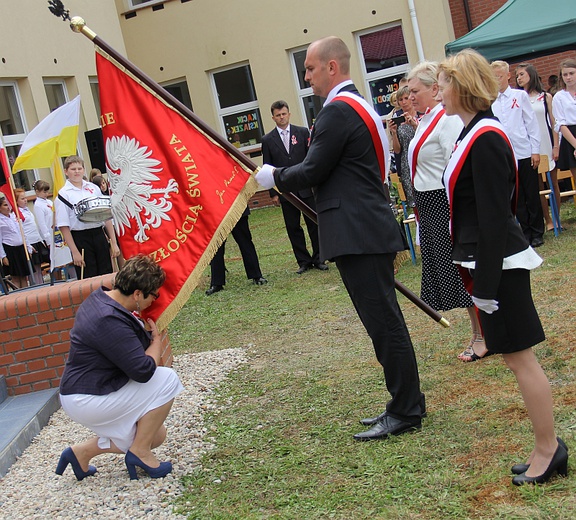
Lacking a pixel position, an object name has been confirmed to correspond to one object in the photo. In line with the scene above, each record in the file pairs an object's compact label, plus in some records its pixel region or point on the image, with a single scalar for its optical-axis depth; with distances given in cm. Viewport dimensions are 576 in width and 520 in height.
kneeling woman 437
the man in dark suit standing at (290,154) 1077
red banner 508
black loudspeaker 1462
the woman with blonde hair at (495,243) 339
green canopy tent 1131
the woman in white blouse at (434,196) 541
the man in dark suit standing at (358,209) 433
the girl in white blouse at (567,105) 986
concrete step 512
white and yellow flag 1105
